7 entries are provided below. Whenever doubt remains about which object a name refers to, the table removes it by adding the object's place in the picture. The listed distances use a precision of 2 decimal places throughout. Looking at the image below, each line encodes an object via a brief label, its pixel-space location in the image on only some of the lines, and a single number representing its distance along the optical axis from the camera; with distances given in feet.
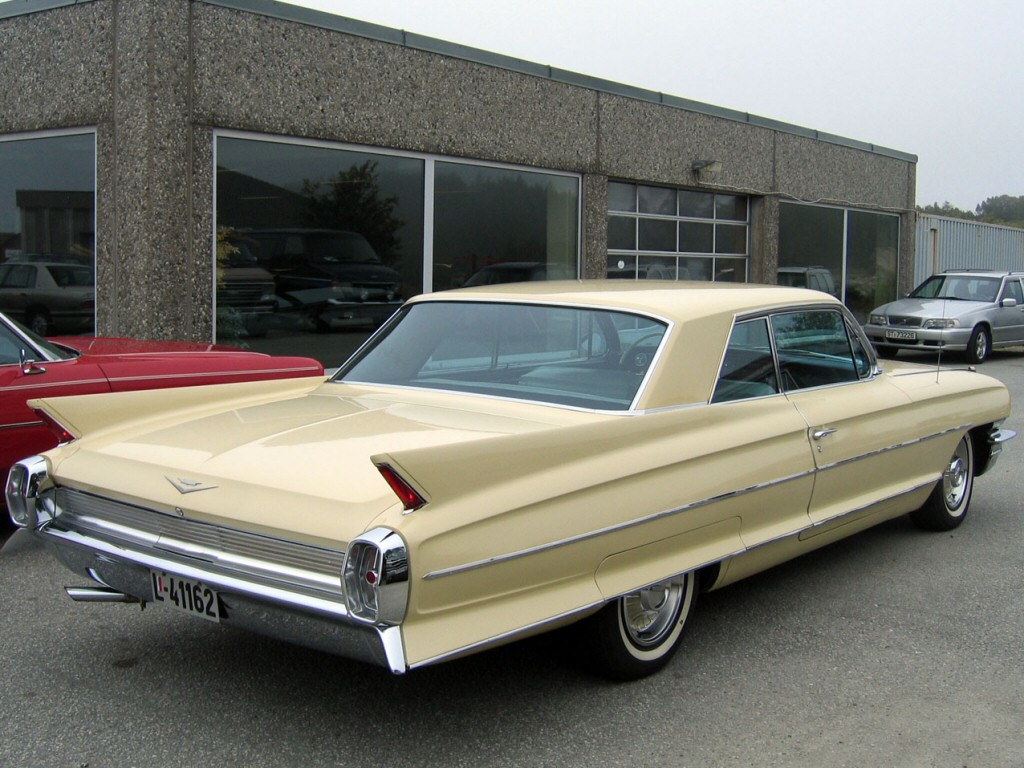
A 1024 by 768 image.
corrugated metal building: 76.64
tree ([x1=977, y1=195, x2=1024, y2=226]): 281.33
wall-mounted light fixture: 53.98
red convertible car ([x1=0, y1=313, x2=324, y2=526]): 18.39
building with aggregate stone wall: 32.30
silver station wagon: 55.21
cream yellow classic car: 10.05
